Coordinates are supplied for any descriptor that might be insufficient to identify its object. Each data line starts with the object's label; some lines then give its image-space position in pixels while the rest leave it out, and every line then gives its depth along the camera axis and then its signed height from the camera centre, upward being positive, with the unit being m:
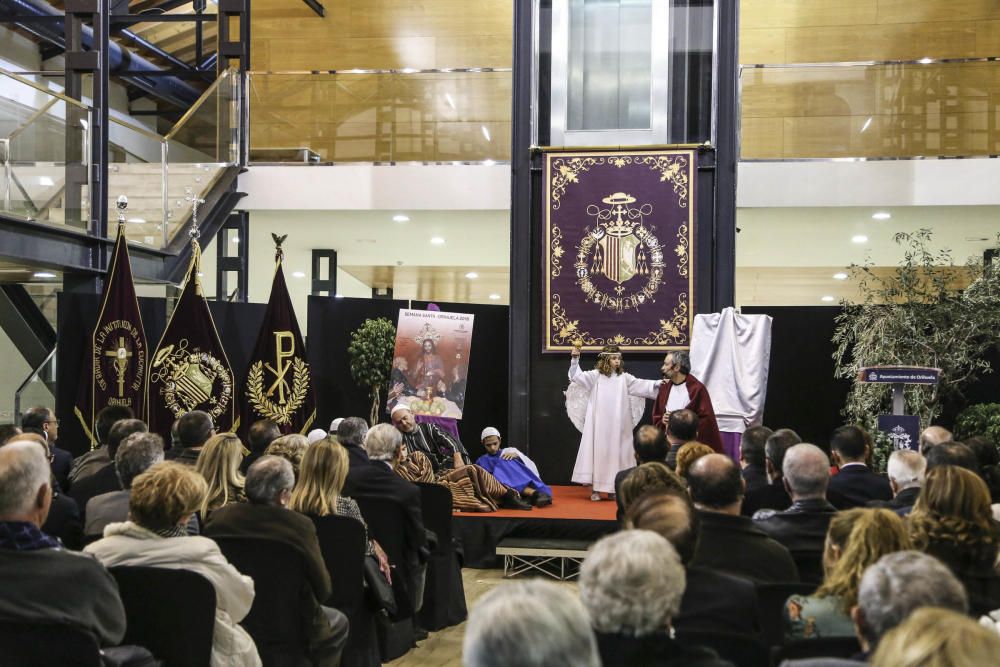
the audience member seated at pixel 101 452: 5.36 -0.66
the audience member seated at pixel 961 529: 3.14 -0.56
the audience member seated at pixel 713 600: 2.81 -0.69
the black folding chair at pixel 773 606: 2.91 -0.73
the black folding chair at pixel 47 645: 2.57 -0.76
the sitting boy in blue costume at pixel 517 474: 8.29 -1.11
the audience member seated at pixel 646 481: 3.78 -0.52
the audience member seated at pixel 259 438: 5.88 -0.61
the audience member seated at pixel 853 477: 4.83 -0.64
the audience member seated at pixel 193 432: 5.22 -0.52
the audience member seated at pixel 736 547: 3.35 -0.67
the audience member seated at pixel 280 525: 3.70 -0.68
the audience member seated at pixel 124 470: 4.11 -0.56
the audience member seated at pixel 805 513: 3.74 -0.63
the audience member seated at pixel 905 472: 4.25 -0.54
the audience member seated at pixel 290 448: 4.77 -0.54
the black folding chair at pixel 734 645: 2.57 -0.74
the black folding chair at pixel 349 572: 4.14 -0.95
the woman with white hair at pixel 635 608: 2.18 -0.55
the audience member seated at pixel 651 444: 5.60 -0.58
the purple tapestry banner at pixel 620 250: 9.74 +0.70
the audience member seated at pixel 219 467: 4.18 -0.55
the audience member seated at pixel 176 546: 3.19 -0.65
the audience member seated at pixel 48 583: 2.75 -0.66
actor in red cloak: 7.97 -0.52
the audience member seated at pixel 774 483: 4.76 -0.67
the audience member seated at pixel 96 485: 4.94 -0.73
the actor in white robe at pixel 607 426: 8.93 -0.79
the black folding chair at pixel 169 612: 3.00 -0.79
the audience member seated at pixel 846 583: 2.61 -0.60
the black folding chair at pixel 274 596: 3.60 -0.90
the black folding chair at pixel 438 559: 5.70 -1.21
